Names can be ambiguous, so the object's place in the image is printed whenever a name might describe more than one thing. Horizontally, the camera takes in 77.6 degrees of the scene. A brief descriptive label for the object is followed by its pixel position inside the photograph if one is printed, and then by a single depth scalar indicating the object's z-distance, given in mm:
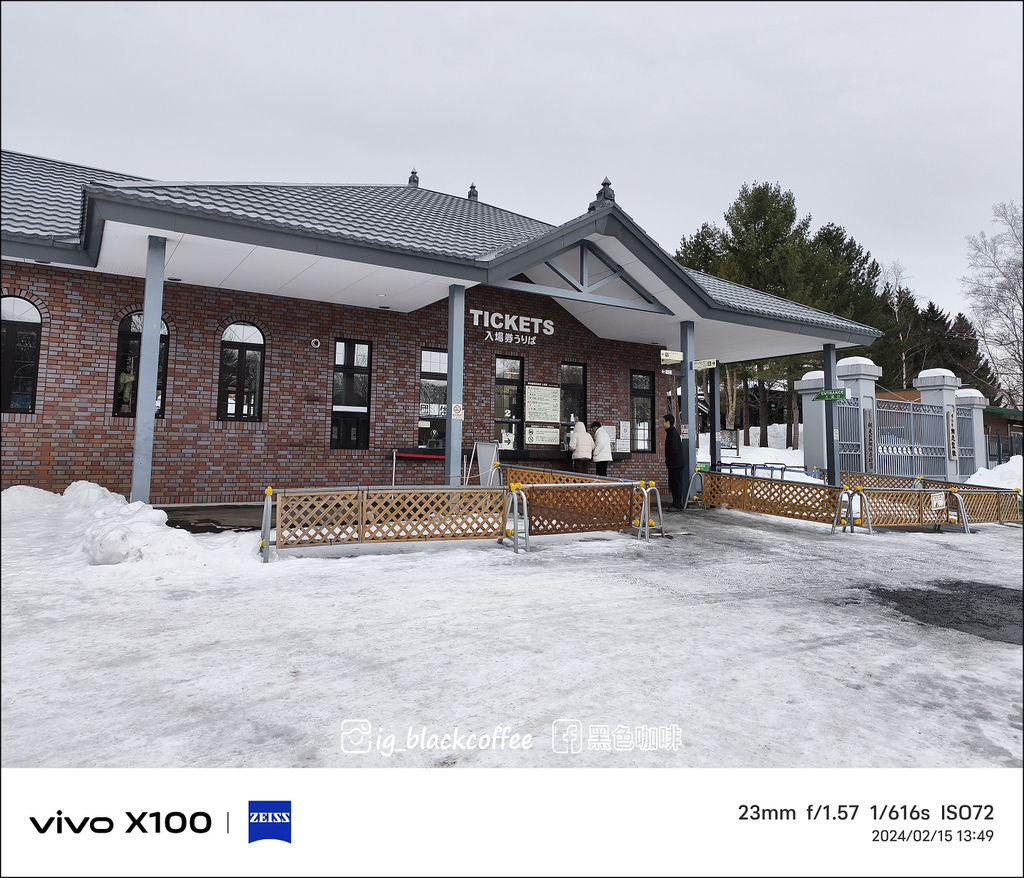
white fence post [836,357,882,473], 16906
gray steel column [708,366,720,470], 16859
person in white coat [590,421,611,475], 13570
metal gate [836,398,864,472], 16766
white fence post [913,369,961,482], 18734
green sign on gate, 13773
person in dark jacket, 12797
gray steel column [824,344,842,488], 14445
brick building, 8742
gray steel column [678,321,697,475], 13000
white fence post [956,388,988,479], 19359
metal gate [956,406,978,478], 19266
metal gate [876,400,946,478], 17622
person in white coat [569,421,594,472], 13570
